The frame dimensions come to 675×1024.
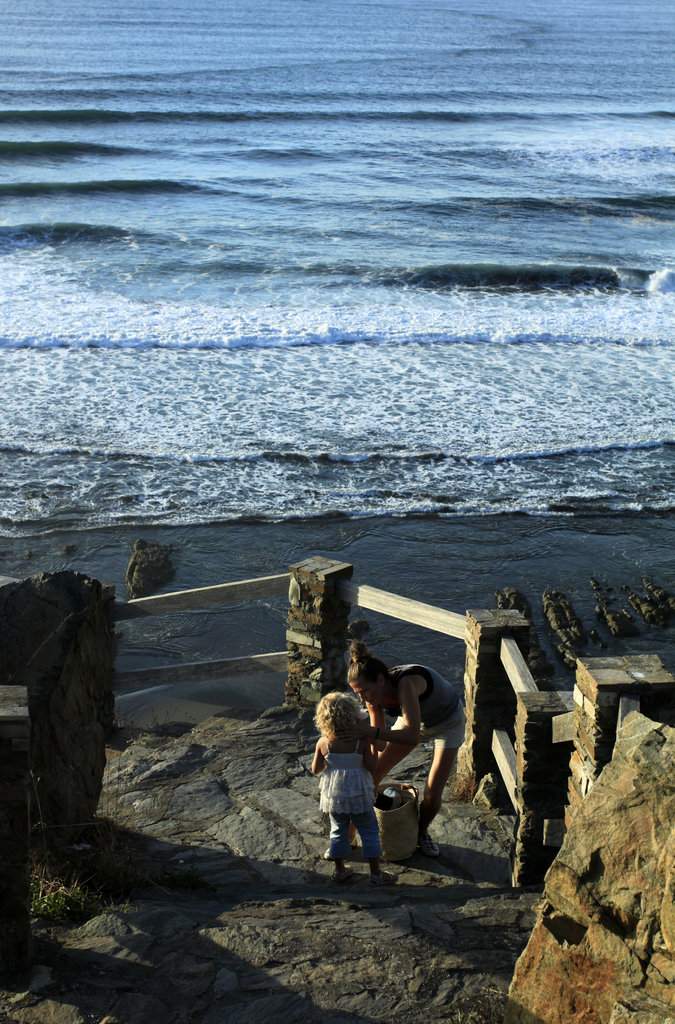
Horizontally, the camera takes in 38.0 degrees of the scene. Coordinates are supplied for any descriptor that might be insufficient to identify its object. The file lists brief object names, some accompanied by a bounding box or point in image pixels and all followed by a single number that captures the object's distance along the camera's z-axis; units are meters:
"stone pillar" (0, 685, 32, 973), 3.61
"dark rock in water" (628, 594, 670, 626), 9.93
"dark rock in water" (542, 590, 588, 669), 9.34
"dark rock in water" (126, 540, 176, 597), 10.45
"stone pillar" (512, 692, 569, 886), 4.96
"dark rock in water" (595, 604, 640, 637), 9.73
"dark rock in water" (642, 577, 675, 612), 10.20
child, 4.96
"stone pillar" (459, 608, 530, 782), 5.82
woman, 5.17
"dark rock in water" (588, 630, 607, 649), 9.55
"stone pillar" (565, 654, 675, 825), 4.09
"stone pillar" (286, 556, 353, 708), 6.88
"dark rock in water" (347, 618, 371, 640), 9.73
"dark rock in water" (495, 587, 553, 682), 8.98
